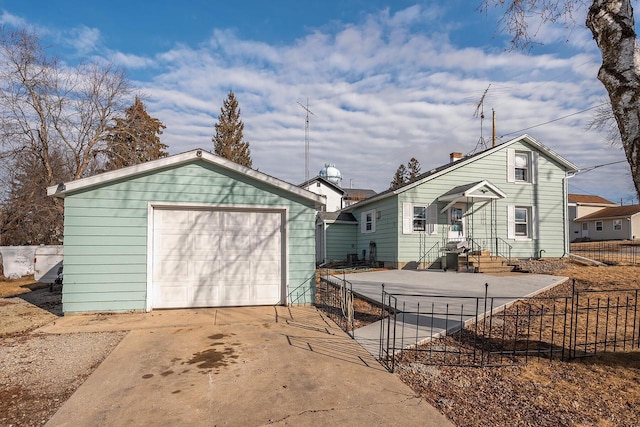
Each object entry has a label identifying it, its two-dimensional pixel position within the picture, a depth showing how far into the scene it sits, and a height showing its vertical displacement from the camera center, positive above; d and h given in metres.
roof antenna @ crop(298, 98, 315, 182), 23.92 +5.42
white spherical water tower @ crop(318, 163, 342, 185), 43.06 +6.07
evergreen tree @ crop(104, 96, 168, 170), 21.42 +4.97
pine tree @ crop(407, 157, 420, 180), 49.82 +7.84
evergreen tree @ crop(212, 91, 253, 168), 35.44 +8.51
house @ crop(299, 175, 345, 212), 32.72 +3.16
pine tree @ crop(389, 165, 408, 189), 50.09 +6.97
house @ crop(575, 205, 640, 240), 32.25 +0.35
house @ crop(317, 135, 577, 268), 15.43 +0.70
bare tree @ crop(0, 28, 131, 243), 17.75 +4.11
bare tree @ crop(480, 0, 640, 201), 4.00 +1.81
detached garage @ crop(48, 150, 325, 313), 7.56 -0.30
